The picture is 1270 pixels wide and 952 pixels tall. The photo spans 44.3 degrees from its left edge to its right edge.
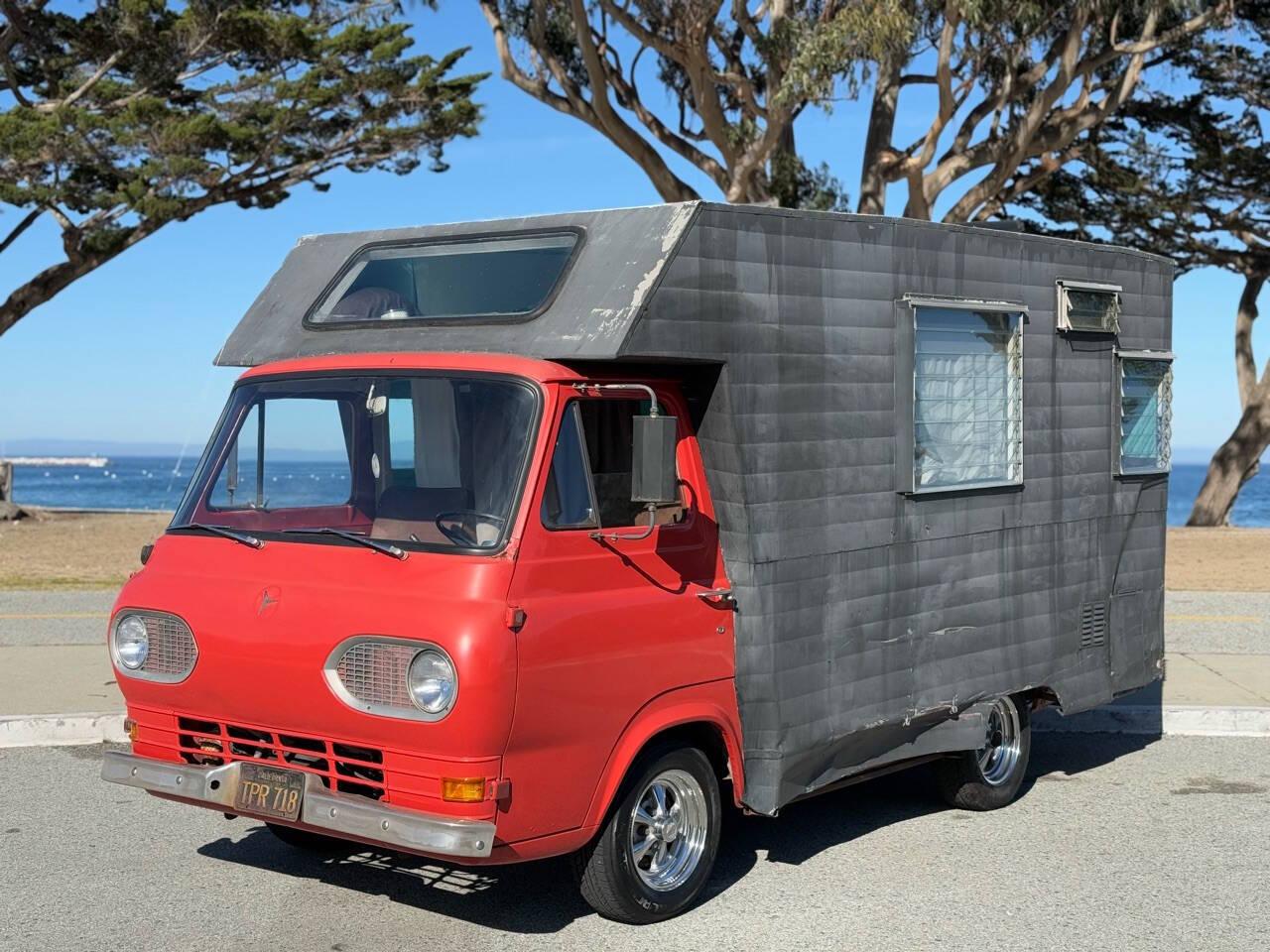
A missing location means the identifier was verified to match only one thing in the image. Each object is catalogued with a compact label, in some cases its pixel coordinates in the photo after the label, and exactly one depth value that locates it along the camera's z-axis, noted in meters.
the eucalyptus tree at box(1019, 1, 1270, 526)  29.27
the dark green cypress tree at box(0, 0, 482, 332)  27.00
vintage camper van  5.52
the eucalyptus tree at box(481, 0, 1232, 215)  20.05
